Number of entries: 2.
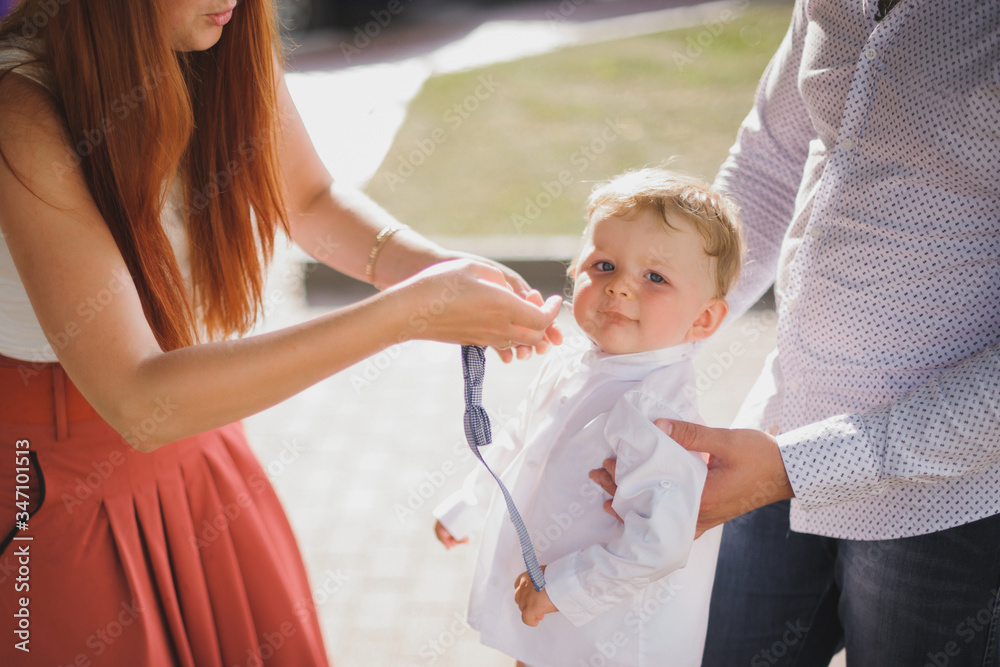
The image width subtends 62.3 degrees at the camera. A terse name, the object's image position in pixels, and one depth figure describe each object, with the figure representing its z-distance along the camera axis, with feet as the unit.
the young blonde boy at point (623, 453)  5.26
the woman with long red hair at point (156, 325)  4.53
